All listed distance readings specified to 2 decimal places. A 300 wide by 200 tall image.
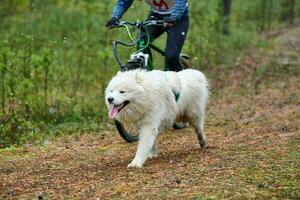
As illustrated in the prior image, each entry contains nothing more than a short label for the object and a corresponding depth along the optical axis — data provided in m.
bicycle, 15.02
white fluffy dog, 12.78
